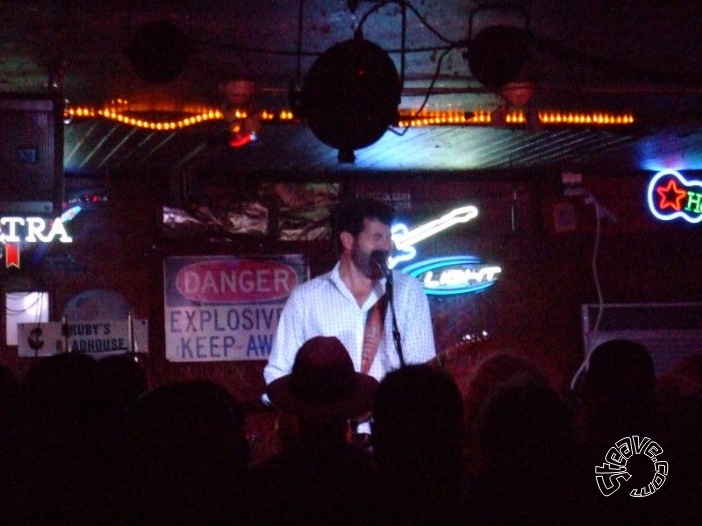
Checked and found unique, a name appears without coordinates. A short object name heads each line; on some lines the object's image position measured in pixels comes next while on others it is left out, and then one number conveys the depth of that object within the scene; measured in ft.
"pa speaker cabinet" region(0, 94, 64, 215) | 17.70
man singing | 17.92
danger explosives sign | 29.55
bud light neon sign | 30.96
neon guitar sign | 30.99
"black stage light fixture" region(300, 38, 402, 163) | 14.40
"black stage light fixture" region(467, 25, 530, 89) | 15.84
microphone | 16.32
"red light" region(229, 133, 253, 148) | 21.68
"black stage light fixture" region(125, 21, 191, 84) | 15.48
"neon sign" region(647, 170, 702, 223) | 33.04
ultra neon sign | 27.71
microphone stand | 15.26
